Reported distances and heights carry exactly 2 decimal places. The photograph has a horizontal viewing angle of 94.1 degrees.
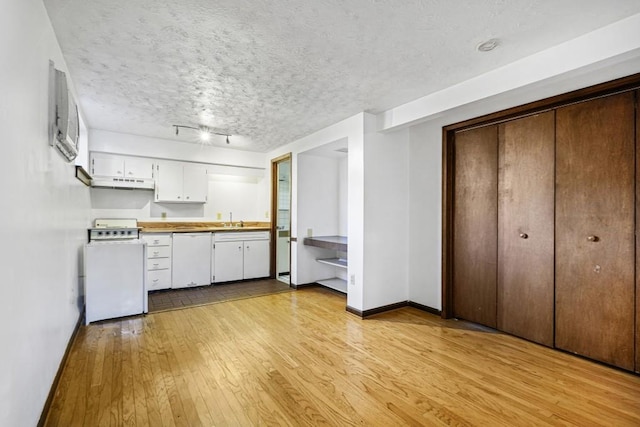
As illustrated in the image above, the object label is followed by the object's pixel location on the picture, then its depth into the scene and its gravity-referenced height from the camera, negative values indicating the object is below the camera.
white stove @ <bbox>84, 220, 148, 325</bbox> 3.27 -0.74
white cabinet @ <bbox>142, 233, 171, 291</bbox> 4.55 -0.72
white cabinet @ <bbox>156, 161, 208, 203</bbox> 4.88 +0.53
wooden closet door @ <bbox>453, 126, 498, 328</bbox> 3.17 -0.10
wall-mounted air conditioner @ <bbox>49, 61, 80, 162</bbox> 1.93 +0.69
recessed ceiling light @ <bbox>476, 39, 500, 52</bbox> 2.10 +1.23
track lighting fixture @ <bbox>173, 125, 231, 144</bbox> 4.20 +1.23
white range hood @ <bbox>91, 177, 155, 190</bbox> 4.37 +0.47
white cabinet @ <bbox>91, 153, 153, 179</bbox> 4.41 +0.74
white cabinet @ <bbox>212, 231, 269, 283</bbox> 5.04 -0.72
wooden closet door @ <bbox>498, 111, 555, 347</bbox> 2.73 -0.11
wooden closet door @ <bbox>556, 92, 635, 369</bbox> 2.29 -0.10
